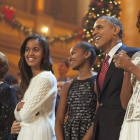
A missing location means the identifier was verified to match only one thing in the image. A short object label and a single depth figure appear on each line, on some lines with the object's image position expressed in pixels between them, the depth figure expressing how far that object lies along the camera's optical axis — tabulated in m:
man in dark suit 5.68
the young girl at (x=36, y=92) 6.54
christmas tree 16.75
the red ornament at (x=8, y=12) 23.83
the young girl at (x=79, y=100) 6.42
